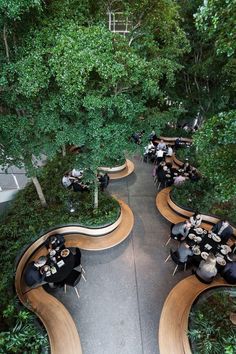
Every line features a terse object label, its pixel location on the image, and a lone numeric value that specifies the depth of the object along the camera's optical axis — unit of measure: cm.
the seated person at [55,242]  561
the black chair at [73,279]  504
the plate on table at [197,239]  589
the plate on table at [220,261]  536
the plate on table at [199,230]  608
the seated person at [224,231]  607
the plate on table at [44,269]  503
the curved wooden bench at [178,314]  426
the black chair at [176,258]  555
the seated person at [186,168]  890
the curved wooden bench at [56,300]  432
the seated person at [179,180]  811
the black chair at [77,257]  539
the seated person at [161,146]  1043
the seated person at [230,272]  507
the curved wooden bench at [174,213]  696
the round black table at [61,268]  496
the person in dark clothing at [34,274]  496
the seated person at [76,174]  836
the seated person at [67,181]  807
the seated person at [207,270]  506
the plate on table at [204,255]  546
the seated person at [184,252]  544
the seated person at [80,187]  789
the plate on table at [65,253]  539
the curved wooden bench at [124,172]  957
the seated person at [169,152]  1044
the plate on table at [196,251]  554
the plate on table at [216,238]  593
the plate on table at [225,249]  563
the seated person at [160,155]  991
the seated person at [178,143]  1145
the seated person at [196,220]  631
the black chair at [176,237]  625
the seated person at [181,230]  608
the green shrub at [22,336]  355
